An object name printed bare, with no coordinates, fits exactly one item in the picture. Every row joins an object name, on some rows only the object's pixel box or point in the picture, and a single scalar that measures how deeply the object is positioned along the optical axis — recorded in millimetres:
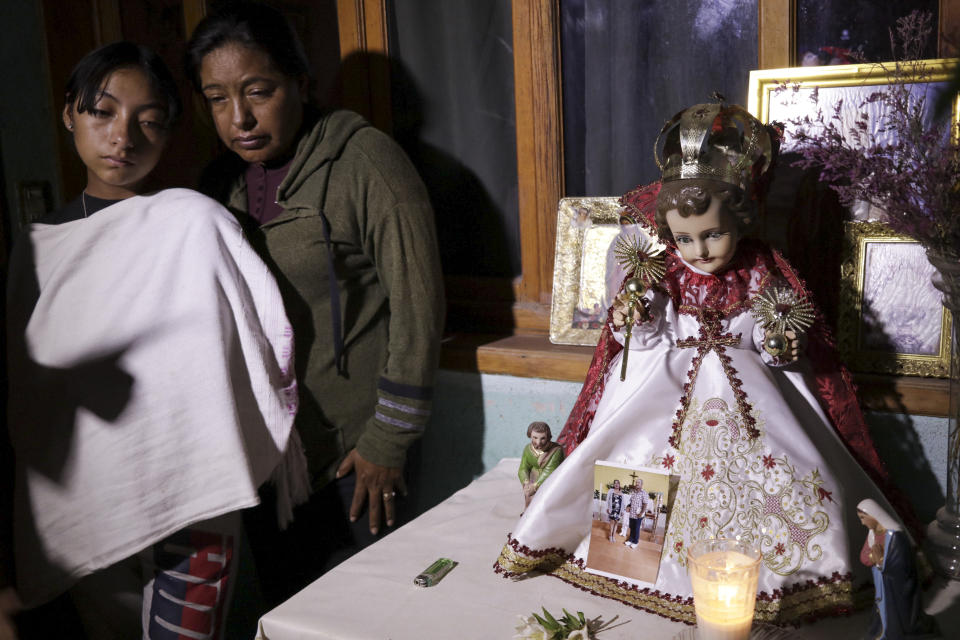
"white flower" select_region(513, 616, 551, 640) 925
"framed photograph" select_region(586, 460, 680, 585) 1052
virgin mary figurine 829
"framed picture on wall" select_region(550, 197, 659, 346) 1491
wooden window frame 1492
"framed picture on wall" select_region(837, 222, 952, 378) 1202
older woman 1263
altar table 966
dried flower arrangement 987
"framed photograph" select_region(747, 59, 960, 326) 1223
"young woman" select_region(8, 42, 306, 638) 1085
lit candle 839
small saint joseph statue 1206
